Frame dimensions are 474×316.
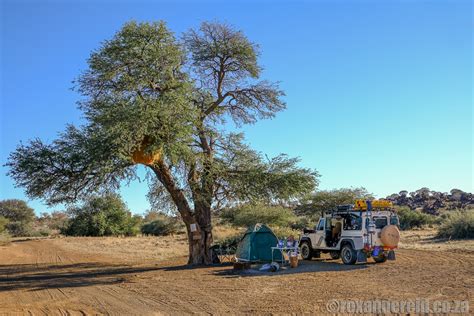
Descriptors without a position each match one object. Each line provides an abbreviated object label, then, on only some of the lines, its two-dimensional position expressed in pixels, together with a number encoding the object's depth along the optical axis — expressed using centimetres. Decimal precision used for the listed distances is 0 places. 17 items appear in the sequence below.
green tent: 2080
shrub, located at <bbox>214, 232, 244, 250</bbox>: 2751
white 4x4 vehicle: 1891
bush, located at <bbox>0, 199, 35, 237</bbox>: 8125
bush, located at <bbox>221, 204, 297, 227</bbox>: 4203
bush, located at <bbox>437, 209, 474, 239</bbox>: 3178
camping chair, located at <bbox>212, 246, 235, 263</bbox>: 2223
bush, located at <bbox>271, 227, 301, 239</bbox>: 3238
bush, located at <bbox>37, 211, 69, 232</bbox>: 8238
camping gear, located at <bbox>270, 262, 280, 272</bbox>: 1806
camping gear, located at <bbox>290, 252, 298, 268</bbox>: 1916
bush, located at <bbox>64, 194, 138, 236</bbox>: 5653
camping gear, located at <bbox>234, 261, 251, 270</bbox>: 1856
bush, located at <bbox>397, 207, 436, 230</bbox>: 4972
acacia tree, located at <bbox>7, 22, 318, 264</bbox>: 1741
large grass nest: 1781
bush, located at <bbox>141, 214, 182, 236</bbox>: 5975
